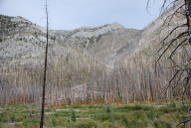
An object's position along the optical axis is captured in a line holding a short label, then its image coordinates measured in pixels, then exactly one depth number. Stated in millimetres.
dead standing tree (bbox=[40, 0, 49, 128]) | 19103
